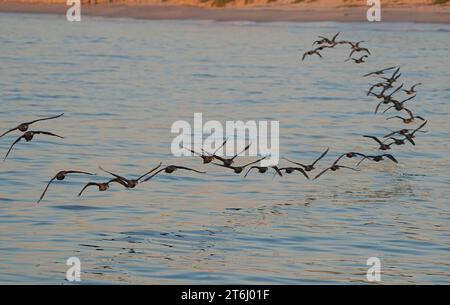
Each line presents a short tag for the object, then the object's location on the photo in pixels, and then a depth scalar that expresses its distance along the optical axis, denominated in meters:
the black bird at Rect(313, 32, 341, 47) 33.27
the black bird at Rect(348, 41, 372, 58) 34.74
